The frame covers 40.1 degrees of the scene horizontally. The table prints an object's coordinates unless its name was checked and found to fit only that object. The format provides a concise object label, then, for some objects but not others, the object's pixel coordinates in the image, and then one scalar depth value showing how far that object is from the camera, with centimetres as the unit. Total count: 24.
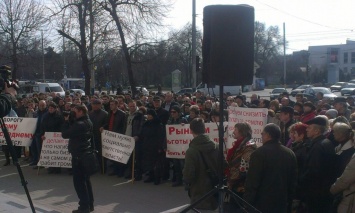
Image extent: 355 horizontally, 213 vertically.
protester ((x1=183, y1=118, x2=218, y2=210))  615
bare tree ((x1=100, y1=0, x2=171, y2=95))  2198
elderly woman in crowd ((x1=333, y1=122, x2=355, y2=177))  605
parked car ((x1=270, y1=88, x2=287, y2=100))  5112
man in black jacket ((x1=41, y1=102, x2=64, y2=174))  1180
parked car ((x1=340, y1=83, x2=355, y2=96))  4911
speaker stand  517
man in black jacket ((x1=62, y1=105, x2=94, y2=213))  772
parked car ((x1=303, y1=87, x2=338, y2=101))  3790
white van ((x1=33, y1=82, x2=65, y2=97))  3853
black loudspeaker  521
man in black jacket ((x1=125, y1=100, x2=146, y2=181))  1068
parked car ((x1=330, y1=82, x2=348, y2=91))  6291
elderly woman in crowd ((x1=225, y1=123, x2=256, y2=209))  602
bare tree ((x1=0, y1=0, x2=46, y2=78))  3023
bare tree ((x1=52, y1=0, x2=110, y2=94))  2159
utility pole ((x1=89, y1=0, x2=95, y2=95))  2164
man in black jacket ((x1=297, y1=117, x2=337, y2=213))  587
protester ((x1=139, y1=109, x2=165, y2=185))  1029
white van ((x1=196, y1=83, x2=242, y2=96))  4939
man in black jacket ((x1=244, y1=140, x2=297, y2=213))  547
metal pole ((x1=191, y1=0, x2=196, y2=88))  2869
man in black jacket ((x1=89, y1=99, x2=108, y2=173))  1124
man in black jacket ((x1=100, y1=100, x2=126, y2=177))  1120
